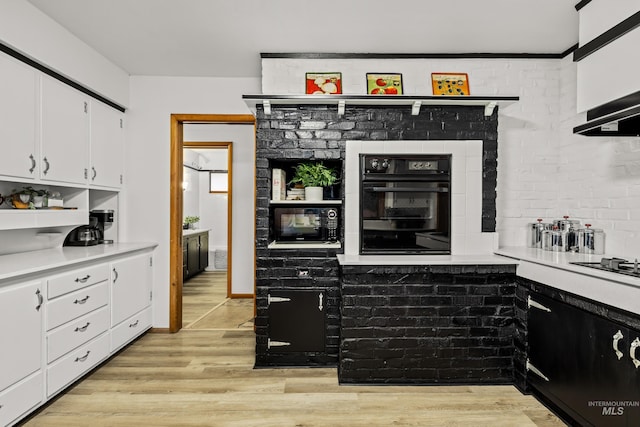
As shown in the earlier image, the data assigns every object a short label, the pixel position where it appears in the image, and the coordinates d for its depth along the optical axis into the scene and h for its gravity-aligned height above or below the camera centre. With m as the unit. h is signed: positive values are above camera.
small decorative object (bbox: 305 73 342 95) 3.27 +1.06
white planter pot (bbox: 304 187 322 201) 3.22 +0.13
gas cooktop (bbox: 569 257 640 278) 1.97 -0.30
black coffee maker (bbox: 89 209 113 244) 3.69 -0.11
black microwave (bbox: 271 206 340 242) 3.23 -0.13
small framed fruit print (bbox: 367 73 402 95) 3.29 +1.06
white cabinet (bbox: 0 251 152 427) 2.10 -0.79
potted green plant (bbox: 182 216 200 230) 7.41 -0.26
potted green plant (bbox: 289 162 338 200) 3.23 +0.25
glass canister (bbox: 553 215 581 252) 2.91 -0.16
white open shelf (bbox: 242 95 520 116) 2.93 +0.83
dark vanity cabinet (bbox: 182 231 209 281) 6.35 -0.81
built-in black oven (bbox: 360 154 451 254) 3.12 +0.05
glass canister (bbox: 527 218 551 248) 3.19 -0.18
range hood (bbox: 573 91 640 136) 1.85 +0.48
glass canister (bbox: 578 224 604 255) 2.83 -0.22
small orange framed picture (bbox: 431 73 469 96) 3.30 +1.07
